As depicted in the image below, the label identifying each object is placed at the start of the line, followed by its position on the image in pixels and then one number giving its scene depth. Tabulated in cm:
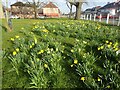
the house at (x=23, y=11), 2574
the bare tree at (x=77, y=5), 916
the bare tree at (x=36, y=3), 1692
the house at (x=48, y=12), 3371
